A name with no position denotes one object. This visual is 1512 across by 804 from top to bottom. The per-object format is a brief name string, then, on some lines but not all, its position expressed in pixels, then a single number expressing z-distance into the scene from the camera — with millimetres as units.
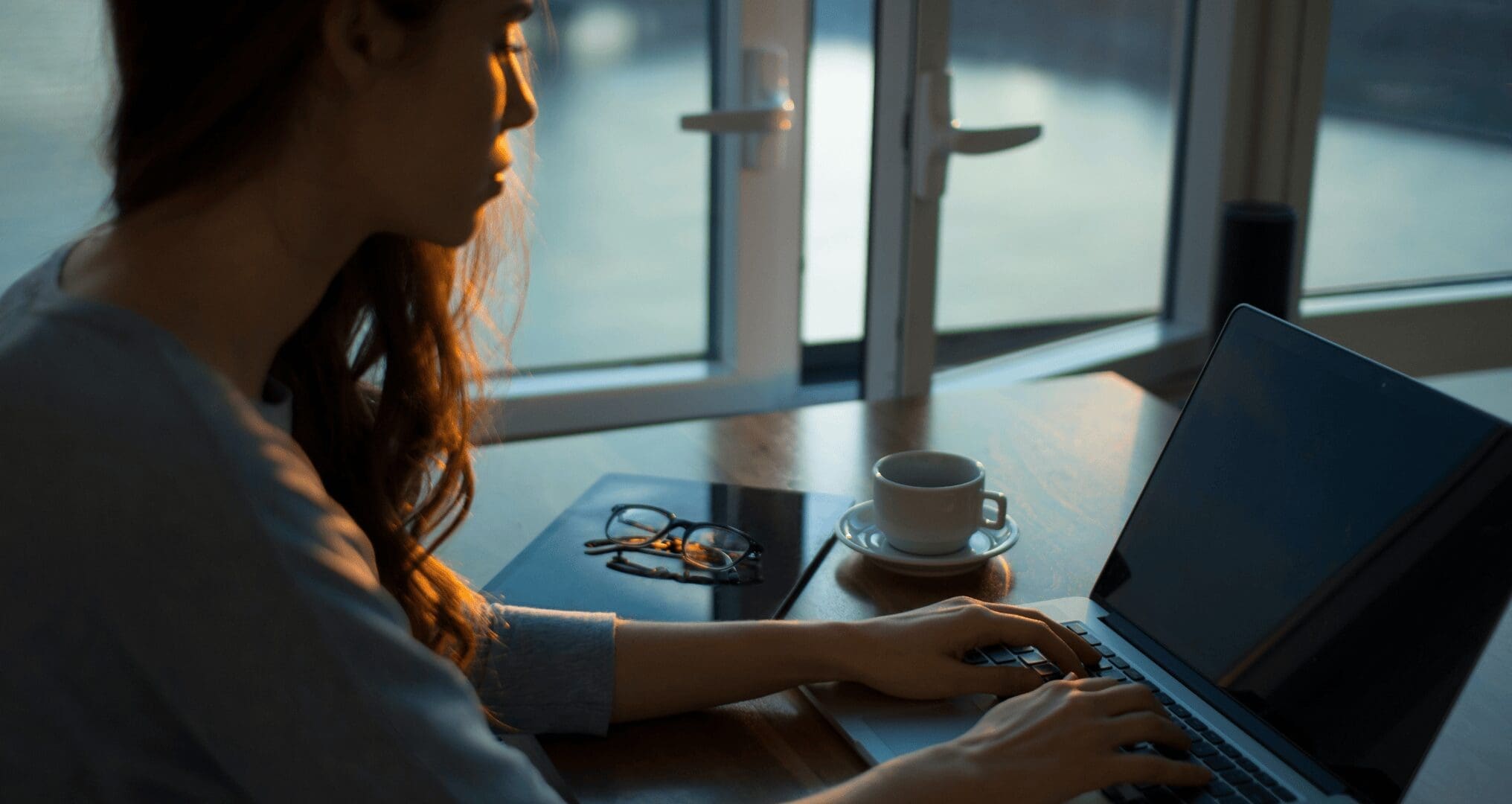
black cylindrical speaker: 2471
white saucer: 1050
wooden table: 817
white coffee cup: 1044
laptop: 725
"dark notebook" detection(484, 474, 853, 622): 1011
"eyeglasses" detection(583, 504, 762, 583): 1067
